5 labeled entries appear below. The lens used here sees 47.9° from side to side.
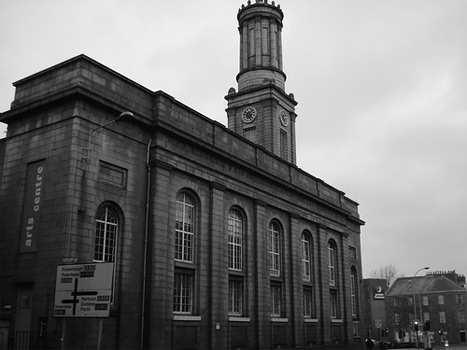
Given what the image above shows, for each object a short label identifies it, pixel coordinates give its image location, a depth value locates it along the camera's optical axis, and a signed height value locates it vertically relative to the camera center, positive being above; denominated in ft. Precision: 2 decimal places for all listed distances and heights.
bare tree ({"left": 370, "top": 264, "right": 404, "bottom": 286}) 489.67 +37.23
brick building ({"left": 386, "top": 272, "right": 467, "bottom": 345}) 281.54 +5.71
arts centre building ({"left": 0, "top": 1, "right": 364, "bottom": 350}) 72.49 +14.92
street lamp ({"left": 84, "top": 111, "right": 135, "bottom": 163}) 74.79 +23.62
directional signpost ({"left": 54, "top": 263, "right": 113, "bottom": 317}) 54.90 +2.76
